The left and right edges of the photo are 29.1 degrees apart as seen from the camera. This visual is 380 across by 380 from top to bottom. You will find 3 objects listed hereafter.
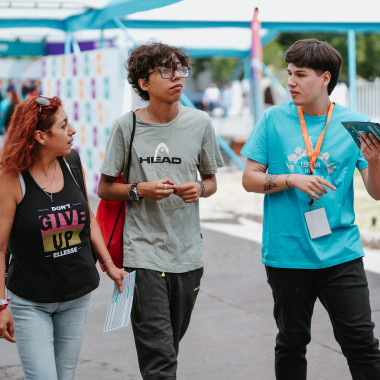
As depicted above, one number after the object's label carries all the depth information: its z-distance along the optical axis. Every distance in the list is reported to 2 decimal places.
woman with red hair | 3.06
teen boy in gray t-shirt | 3.44
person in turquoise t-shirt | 3.43
